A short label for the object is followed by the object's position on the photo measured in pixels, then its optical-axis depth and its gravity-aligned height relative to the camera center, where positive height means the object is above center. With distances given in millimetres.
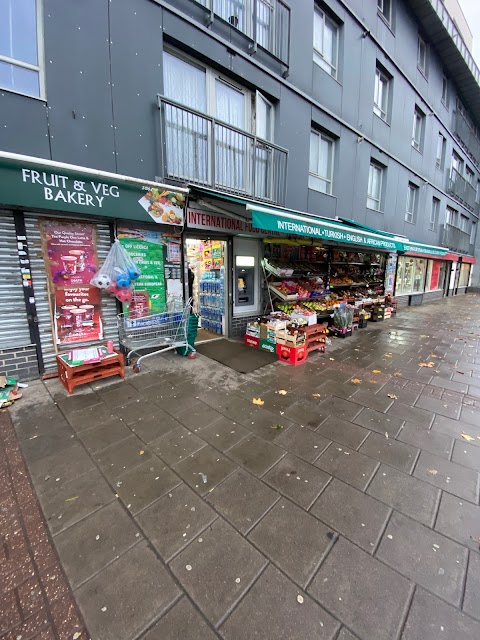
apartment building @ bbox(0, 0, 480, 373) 3848 +2861
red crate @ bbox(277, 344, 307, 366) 5289 -1693
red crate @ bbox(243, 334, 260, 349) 6199 -1681
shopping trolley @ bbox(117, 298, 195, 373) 4742 -1186
